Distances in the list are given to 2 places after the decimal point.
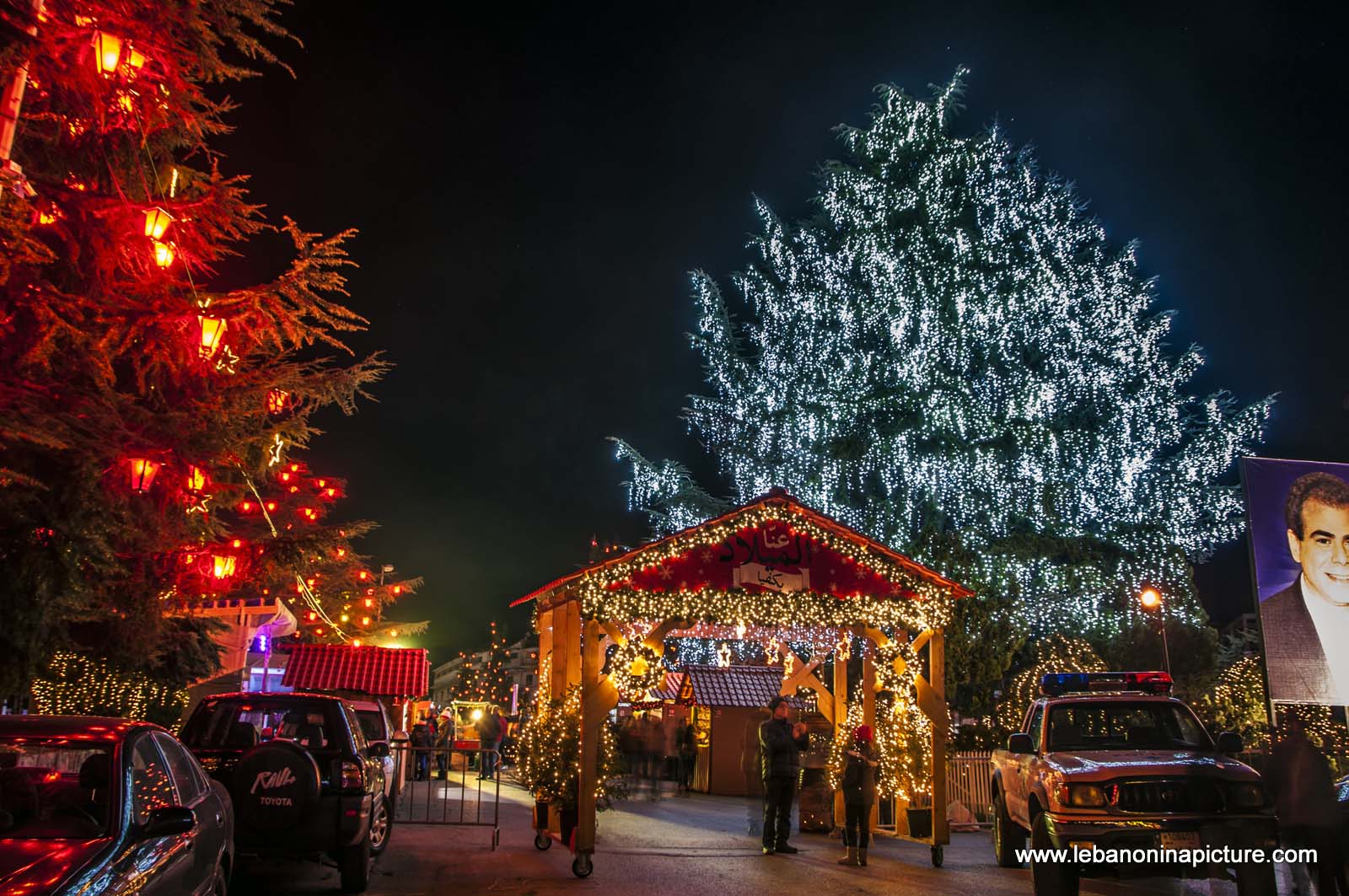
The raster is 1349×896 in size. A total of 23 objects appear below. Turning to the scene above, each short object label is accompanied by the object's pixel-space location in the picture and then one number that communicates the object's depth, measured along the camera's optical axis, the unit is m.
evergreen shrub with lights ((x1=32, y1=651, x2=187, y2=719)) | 17.30
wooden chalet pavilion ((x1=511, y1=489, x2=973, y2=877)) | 12.05
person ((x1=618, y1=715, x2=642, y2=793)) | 23.86
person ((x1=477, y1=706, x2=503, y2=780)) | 28.88
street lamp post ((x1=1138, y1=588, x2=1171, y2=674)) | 20.80
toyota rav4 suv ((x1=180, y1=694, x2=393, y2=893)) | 8.15
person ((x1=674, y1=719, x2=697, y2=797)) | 24.09
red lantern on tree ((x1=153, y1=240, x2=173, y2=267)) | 11.05
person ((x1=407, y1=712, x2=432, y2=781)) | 24.25
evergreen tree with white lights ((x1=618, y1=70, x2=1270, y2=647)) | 24.98
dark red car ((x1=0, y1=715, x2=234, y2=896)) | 4.42
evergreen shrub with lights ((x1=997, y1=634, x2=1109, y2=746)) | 21.44
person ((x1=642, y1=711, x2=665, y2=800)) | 24.15
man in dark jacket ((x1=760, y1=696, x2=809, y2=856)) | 12.13
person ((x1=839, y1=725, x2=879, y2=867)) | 11.68
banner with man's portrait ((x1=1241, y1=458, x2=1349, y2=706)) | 16.97
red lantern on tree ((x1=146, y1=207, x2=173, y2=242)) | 10.77
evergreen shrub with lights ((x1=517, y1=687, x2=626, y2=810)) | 11.89
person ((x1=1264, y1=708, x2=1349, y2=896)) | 8.84
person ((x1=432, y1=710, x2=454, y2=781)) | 26.47
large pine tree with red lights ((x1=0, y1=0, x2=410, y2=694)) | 9.82
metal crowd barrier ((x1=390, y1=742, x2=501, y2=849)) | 14.74
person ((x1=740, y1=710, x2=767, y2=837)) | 14.10
